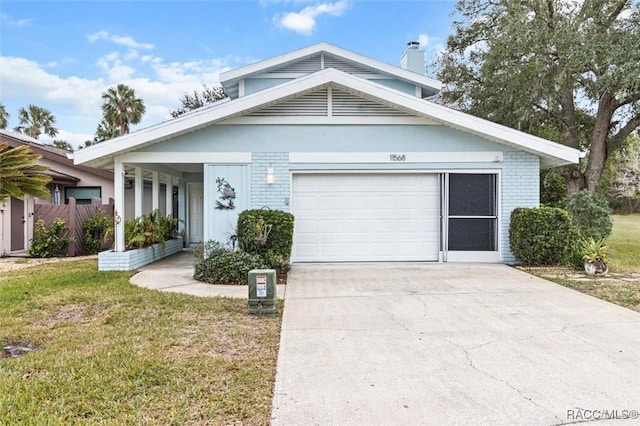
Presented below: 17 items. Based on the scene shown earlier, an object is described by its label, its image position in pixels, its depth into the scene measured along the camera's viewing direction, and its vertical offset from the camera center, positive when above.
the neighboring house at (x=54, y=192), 12.68 +0.70
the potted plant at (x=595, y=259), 8.69 -1.02
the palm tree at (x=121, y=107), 29.73 +7.34
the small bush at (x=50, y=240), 12.18 -0.82
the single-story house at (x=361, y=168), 9.62 +1.00
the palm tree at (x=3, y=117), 25.63 +6.10
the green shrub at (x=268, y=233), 8.59 -0.45
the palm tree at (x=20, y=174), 4.30 +0.39
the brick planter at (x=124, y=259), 9.28 -1.09
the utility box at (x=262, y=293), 5.67 -1.10
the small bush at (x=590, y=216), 11.93 -0.18
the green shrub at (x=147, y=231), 10.00 -0.49
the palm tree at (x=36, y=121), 34.59 +7.56
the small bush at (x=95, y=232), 13.06 -0.64
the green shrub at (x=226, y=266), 8.02 -1.06
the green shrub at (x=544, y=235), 9.23 -0.55
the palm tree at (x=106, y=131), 30.25 +5.78
